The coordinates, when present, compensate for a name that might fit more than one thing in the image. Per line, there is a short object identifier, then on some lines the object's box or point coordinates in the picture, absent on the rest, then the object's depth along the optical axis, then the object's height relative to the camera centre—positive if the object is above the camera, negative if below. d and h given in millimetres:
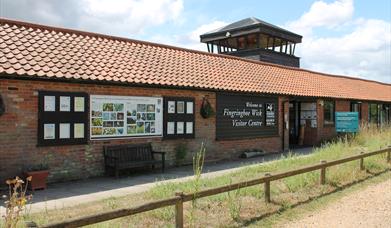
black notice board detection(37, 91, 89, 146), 10000 +48
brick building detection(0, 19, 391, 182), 9805 +527
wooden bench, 11008 -1033
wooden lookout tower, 27438 +5362
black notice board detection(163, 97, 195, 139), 12883 +78
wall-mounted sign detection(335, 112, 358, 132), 20844 -84
